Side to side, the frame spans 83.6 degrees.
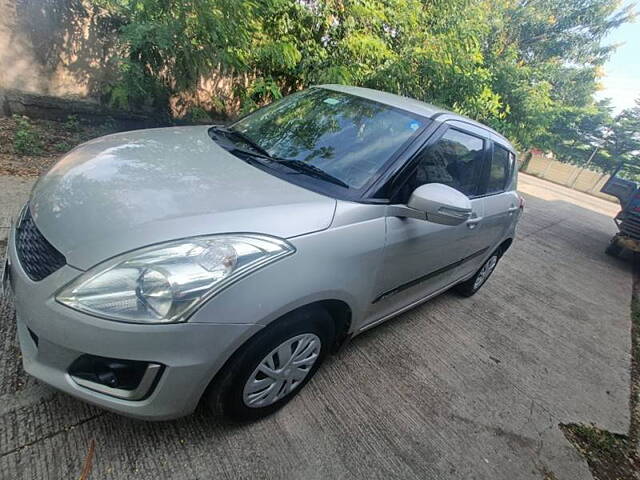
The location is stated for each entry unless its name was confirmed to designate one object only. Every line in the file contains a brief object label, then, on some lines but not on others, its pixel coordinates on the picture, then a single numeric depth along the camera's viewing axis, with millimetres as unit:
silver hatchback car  1282
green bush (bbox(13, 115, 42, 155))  3994
